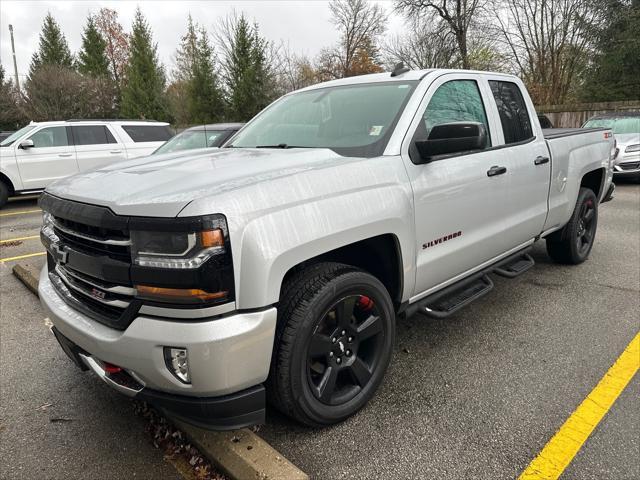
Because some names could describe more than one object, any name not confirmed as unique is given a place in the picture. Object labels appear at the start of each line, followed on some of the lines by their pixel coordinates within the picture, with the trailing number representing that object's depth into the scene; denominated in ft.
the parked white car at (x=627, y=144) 35.01
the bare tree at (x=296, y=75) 102.22
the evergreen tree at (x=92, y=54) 120.37
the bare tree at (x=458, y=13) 73.61
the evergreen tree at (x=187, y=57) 90.52
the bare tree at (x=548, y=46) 68.85
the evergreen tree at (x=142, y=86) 95.45
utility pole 109.00
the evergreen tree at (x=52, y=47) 123.44
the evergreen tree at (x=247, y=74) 82.48
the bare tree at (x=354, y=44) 114.83
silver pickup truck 6.02
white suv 32.27
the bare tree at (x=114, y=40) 132.57
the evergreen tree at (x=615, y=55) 57.16
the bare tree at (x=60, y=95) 83.97
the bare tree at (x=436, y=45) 76.07
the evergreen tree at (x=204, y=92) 85.20
